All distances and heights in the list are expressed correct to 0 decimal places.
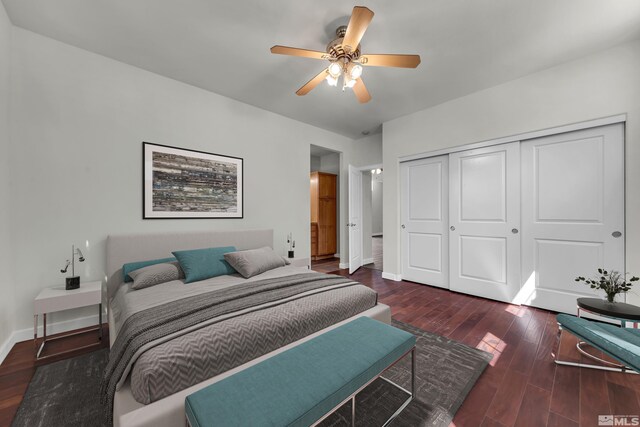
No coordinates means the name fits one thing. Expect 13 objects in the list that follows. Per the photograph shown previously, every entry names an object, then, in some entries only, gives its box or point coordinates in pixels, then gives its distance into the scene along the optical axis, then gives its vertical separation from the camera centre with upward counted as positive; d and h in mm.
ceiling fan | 1914 +1332
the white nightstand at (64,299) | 1963 -724
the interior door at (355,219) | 4660 -102
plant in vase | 1942 -592
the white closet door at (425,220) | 3730 -104
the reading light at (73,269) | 2184 -531
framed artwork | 2814 +386
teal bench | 893 -730
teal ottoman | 1354 -788
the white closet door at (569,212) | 2469 +23
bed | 1083 -681
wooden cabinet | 5793 -3
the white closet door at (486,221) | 3061 -100
